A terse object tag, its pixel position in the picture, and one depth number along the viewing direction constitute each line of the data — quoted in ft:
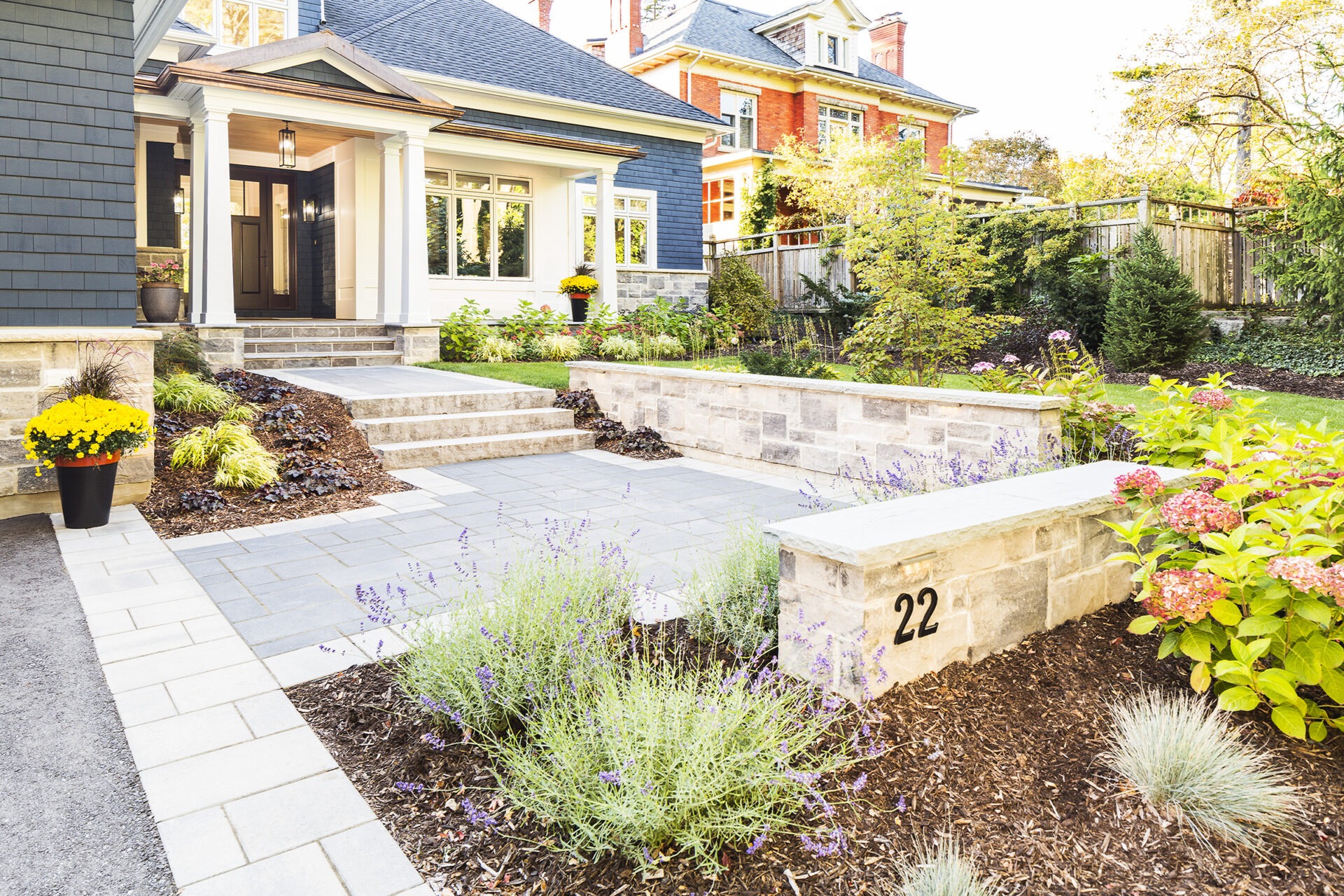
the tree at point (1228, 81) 46.26
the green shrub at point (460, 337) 37.40
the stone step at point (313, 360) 32.99
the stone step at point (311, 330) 34.40
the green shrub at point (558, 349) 39.47
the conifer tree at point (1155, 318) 32.50
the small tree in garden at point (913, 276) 23.70
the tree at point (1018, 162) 100.42
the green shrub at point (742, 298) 51.85
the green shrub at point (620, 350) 39.22
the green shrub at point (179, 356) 25.91
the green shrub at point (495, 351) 37.47
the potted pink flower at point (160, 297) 32.78
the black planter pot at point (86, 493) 16.80
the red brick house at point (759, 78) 73.87
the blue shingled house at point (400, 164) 32.96
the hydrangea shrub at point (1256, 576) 7.30
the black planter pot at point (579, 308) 46.37
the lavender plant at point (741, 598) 9.50
